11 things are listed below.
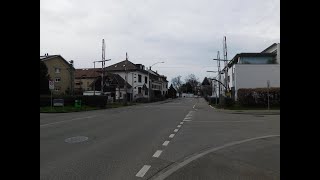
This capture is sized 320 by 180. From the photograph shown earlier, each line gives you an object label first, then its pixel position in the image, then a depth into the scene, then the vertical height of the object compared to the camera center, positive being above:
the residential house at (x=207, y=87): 70.39 +1.56
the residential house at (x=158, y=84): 72.44 +2.61
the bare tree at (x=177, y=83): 101.38 +3.79
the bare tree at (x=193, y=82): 102.52 +4.31
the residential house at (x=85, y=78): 58.35 +3.51
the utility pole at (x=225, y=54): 31.79 +5.31
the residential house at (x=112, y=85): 49.23 +1.56
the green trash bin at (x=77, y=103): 25.47 -1.29
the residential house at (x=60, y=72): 46.35 +4.12
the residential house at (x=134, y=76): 57.02 +4.09
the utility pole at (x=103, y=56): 32.19 +5.02
